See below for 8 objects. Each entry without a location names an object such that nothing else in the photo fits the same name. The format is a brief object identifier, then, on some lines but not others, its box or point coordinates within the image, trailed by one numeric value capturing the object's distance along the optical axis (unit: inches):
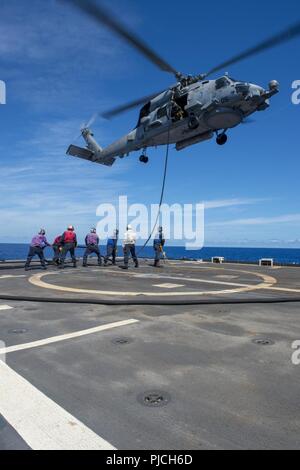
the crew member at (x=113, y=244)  795.4
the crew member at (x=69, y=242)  699.4
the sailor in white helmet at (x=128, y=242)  677.3
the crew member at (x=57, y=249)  776.6
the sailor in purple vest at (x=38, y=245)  651.5
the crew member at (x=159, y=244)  721.6
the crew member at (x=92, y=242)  719.1
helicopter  616.7
